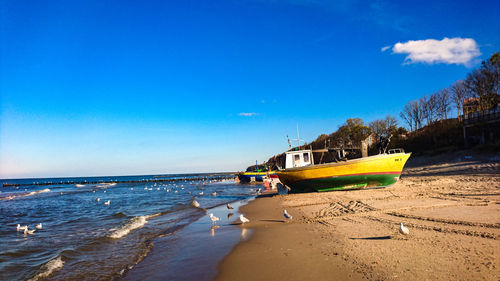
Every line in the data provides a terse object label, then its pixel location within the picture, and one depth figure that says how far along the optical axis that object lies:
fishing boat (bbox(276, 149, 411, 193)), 16.39
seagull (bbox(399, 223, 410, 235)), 6.30
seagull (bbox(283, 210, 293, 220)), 9.83
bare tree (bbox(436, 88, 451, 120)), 43.98
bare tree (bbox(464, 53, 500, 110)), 35.47
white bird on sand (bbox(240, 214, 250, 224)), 10.55
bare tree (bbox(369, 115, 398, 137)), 52.09
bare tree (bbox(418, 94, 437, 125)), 45.53
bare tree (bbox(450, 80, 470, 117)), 41.14
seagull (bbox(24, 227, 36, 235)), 12.12
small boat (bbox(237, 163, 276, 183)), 44.02
